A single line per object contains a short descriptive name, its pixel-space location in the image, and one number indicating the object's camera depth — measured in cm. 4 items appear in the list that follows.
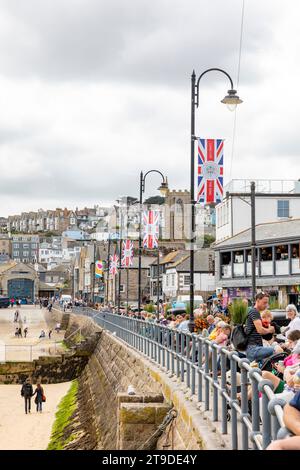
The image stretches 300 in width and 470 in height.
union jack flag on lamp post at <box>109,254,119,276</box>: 4591
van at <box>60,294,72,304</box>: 10595
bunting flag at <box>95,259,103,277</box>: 5538
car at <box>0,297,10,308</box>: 11375
